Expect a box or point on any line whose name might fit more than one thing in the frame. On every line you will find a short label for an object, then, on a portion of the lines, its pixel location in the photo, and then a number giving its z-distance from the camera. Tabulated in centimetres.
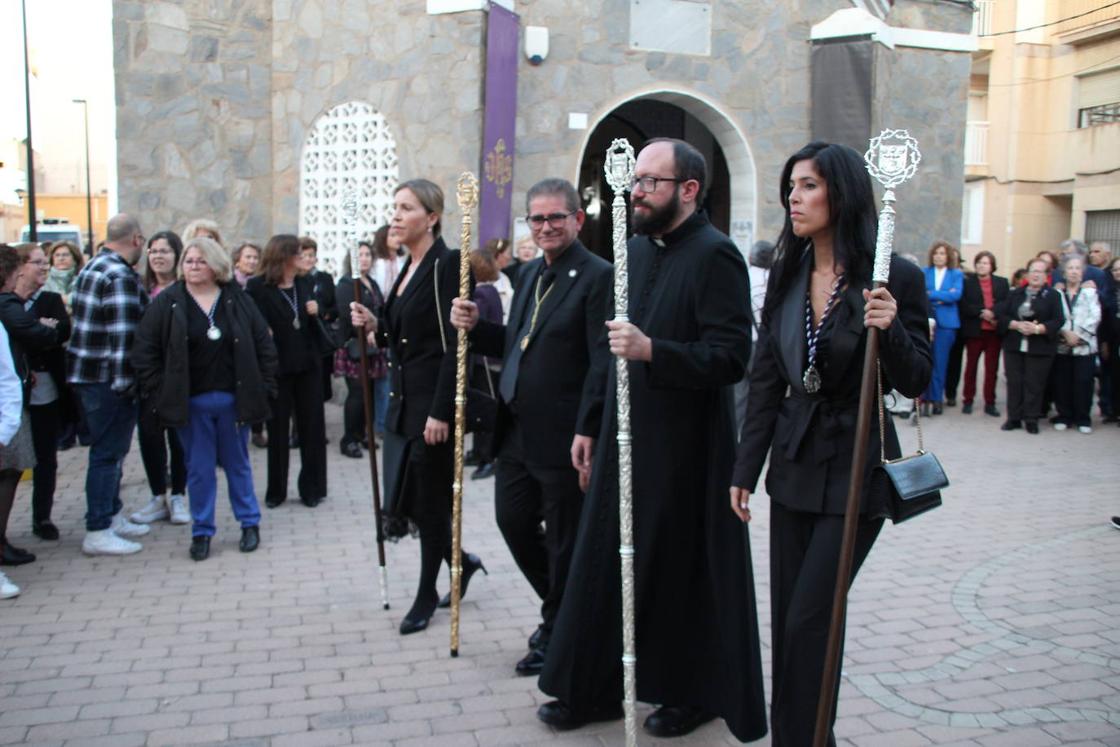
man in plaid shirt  631
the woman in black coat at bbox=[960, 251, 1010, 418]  1195
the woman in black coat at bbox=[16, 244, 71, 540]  632
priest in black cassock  368
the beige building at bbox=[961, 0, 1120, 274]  2555
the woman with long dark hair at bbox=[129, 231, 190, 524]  682
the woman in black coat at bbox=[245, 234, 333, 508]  764
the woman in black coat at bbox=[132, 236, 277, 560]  612
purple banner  1054
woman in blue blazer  1186
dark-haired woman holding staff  308
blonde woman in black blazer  484
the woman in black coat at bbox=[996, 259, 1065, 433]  1105
